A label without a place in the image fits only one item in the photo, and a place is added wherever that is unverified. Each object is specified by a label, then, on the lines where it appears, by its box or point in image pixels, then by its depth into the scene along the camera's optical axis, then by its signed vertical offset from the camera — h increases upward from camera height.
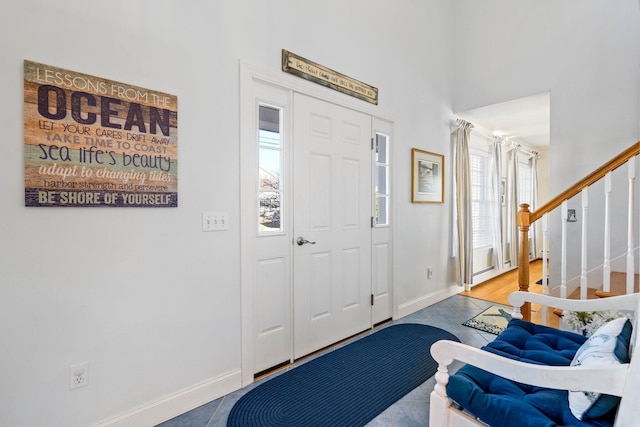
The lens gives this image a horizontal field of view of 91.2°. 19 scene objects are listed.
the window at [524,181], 6.32 +0.60
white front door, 2.50 -0.11
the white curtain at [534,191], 6.64 +0.40
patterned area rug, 3.06 -1.15
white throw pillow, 1.02 -0.54
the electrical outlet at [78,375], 1.51 -0.80
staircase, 2.18 -0.22
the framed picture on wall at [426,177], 3.55 +0.40
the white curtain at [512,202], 5.77 +0.15
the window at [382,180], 3.15 +0.31
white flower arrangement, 1.75 -0.64
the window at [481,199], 5.07 +0.19
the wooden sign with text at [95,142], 1.41 +0.34
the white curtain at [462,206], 4.13 +0.05
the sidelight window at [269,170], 2.28 +0.30
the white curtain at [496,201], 5.31 +0.15
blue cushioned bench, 0.94 -0.70
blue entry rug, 1.80 -1.18
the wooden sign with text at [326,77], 2.37 +1.12
